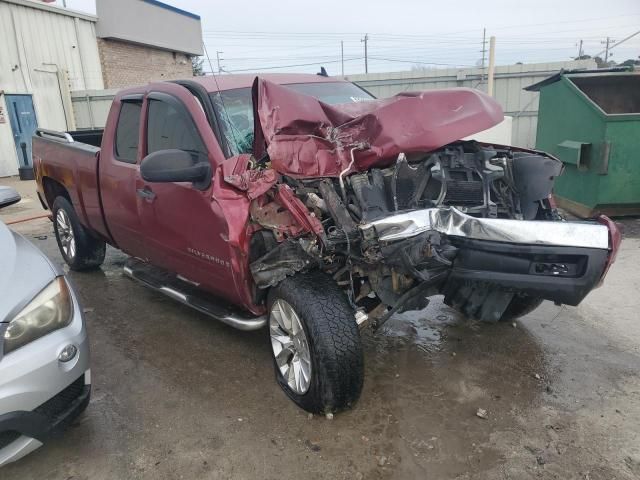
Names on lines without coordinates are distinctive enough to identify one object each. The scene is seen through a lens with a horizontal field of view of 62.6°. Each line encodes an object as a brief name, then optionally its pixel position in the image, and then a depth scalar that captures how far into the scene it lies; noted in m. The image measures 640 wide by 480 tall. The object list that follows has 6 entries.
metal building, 14.11
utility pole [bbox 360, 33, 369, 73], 50.47
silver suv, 2.14
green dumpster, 6.43
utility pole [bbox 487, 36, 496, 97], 10.37
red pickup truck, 2.60
